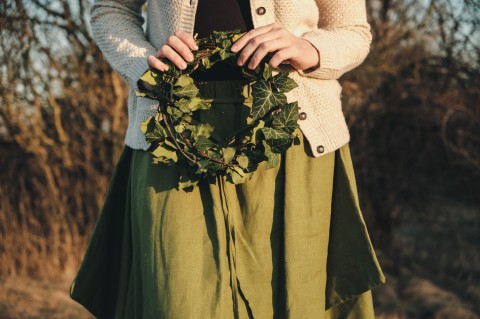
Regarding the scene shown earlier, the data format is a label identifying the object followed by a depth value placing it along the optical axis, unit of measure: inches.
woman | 58.7
